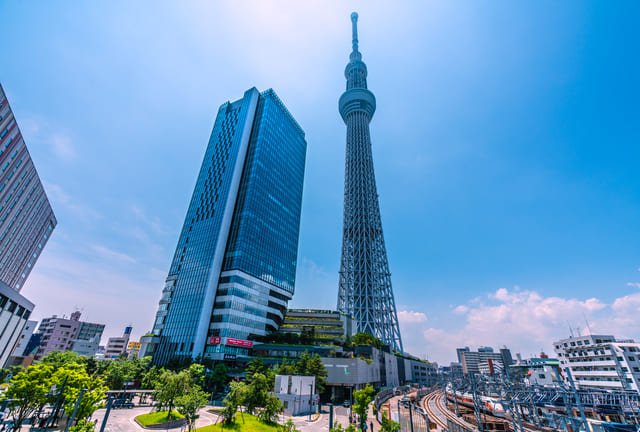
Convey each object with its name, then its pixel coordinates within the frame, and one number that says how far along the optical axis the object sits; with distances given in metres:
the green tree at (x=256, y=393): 41.40
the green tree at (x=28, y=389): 24.91
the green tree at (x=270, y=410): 39.03
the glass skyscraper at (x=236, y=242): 76.38
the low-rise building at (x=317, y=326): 90.00
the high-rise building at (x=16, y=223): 41.91
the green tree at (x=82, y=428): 20.61
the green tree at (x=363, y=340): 78.65
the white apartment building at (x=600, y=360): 75.69
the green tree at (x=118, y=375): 55.90
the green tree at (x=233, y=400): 35.06
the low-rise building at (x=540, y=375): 100.81
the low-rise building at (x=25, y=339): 111.31
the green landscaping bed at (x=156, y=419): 35.38
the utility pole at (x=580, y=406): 26.05
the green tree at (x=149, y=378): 56.22
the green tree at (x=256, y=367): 58.78
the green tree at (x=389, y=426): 27.56
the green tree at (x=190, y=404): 31.39
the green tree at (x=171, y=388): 37.19
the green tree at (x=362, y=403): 36.30
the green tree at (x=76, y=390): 24.59
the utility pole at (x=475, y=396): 38.74
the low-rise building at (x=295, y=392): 48.06
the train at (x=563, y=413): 40.84
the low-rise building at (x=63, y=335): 127.75
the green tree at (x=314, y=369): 56.77
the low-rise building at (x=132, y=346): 151.26
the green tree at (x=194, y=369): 40.92
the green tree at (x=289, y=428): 23.64
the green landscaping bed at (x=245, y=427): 33.08
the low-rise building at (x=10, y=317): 38.79
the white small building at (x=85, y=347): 130.00
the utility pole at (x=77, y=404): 21.13
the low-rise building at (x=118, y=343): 155.88
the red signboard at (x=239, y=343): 74.25
